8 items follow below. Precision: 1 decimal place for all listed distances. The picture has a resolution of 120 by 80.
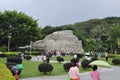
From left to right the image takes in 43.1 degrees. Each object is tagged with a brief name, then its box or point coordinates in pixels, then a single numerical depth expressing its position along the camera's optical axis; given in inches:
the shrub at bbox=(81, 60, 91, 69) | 631.6
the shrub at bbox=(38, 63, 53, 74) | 519.8
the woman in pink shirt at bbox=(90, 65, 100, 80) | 274.6
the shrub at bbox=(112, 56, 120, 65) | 814.4
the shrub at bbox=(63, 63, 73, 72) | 566.9
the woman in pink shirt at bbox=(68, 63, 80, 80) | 273.3
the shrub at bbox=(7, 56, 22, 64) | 600.2
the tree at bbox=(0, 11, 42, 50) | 1419.5
